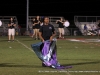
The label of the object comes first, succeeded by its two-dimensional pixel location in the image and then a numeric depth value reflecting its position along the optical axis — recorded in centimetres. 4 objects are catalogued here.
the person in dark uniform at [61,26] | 3026
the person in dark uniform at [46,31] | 1238
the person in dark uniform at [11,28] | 2519
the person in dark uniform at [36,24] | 2787
